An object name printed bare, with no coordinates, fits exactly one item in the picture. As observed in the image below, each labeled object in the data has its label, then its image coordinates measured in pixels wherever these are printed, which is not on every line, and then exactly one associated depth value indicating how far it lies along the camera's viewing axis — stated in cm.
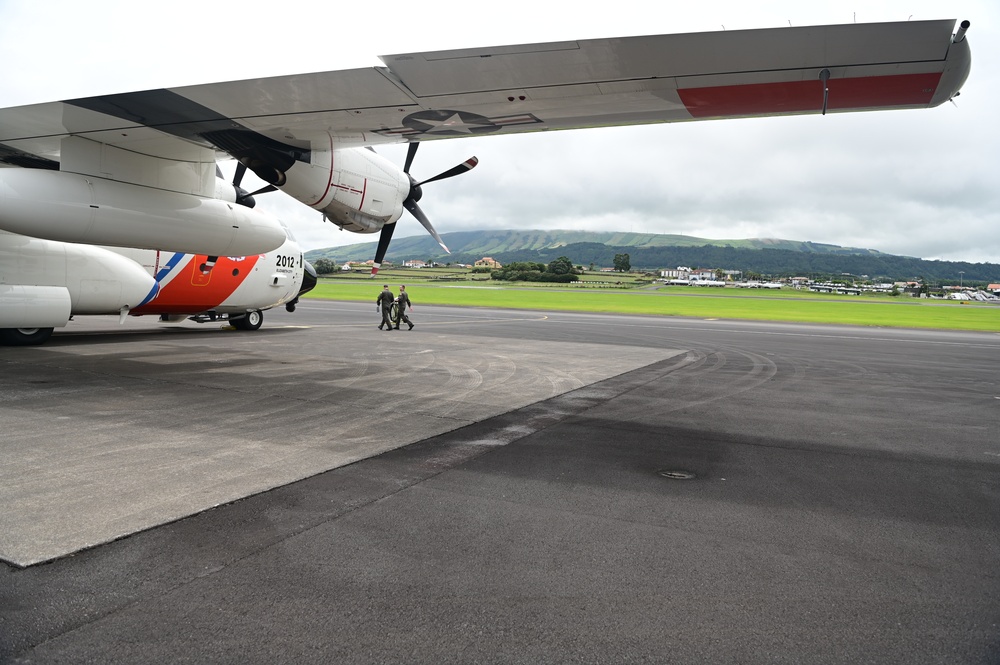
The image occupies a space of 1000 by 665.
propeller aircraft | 661
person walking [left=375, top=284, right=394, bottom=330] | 2470
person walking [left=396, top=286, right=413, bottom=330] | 2473
